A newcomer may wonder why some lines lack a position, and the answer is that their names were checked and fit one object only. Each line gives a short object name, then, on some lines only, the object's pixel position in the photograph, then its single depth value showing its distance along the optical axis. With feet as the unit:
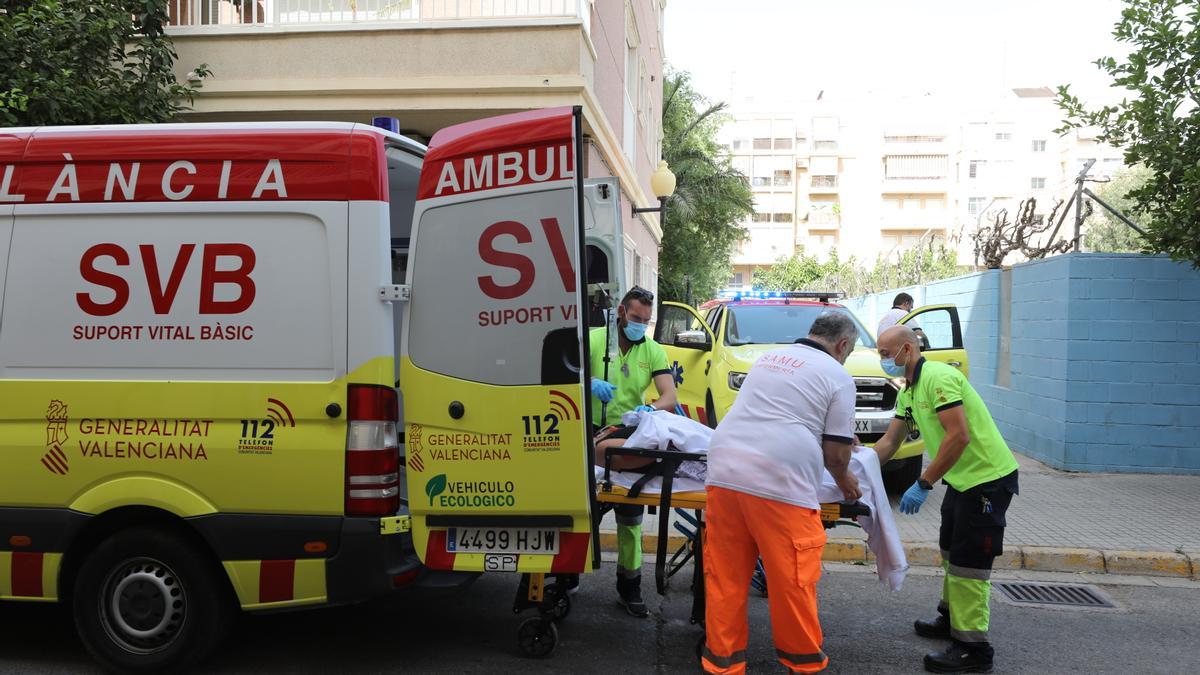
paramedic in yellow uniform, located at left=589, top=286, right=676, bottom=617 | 17.58
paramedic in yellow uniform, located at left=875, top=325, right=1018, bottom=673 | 14.42
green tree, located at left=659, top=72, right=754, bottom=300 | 111.24
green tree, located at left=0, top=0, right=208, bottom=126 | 29.71
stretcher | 14.21
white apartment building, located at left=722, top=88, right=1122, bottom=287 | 236.43
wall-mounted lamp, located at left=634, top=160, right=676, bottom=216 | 47.91
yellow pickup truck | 26.78
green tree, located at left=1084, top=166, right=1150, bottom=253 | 114.17
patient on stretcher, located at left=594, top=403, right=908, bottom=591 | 13.96
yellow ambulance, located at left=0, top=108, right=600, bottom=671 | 12.74
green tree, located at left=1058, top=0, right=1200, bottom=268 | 26.32
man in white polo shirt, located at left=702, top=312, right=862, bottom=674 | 12.19
